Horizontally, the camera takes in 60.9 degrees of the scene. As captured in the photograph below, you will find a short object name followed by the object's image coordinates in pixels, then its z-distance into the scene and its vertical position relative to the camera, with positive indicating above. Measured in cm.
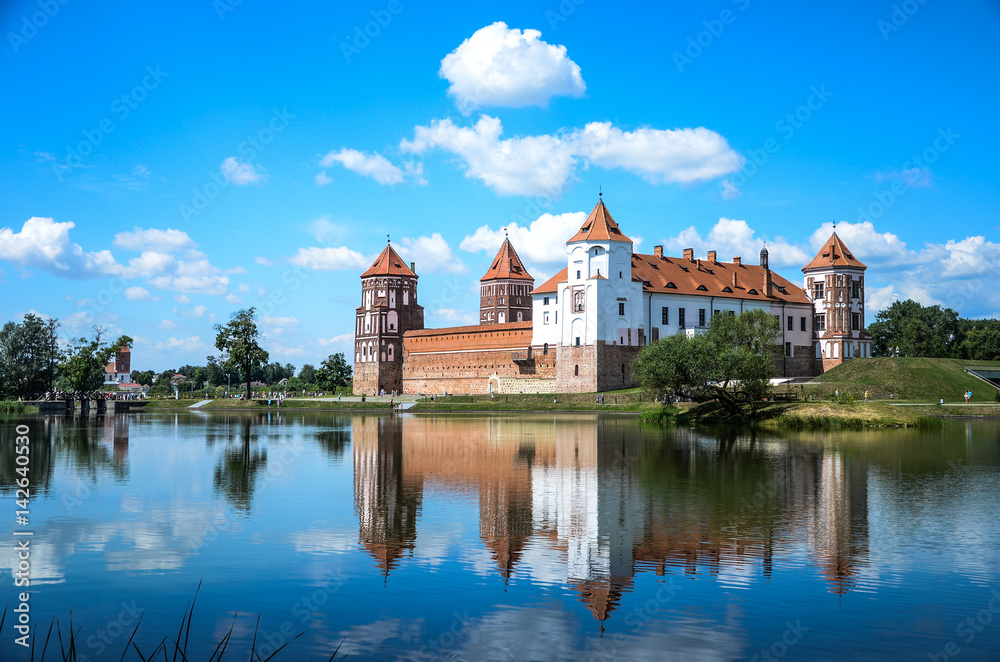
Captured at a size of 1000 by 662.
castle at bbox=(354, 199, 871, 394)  6081 +422
